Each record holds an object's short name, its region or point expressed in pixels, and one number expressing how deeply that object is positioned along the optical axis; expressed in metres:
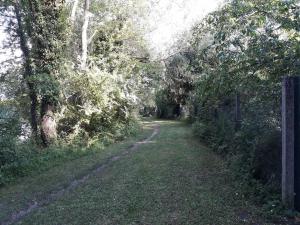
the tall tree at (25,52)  11.68
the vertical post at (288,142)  4.19
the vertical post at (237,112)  8.01
